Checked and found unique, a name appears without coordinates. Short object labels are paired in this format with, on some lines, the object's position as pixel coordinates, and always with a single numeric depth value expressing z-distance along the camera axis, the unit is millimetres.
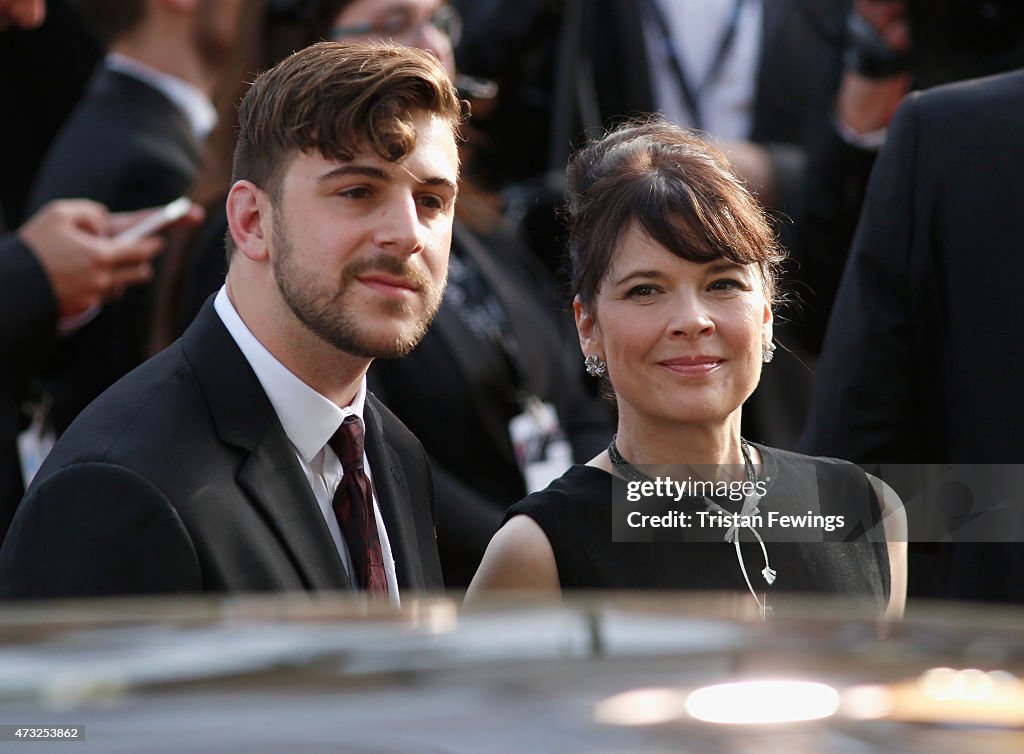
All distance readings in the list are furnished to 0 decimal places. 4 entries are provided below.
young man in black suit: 4254
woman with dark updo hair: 4645
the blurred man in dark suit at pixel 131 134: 7711
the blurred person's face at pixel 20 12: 7414
